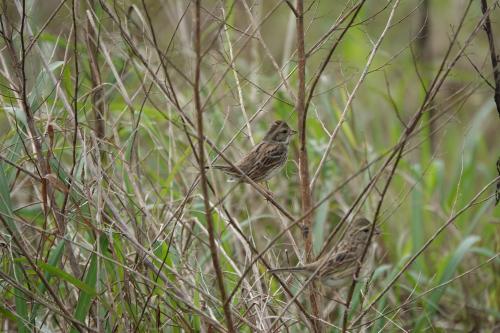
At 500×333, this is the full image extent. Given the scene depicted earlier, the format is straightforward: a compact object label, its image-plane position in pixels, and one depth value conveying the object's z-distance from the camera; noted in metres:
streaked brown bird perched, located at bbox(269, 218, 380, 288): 7.32
